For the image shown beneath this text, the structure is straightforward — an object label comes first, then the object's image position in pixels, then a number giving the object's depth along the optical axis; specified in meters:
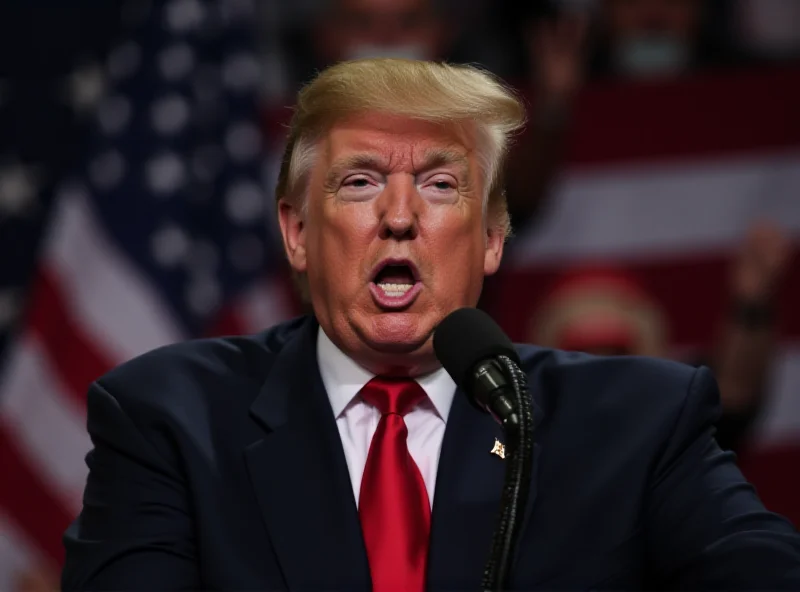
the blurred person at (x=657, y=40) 8.02
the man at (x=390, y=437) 3.23
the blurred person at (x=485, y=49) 7.36
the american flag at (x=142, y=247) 6.98
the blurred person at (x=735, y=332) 6.49
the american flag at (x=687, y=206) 7.84
